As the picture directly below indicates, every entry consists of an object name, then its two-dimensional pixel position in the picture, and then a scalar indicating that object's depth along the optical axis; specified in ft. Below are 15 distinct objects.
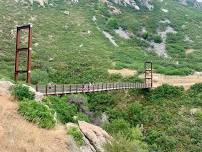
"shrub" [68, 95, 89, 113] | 193.26
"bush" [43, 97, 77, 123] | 134.76
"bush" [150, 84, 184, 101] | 238.07
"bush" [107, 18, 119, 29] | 403.95
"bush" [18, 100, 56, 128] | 111.24
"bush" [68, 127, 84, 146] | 112.16
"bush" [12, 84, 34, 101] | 120.57
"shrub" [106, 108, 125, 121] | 213.05
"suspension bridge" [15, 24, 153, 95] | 138.37
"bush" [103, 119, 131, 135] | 183.99
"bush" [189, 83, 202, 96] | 239.73
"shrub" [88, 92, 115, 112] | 222.89
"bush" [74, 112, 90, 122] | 177.21
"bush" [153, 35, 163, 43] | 396.16
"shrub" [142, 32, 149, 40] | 400.26
